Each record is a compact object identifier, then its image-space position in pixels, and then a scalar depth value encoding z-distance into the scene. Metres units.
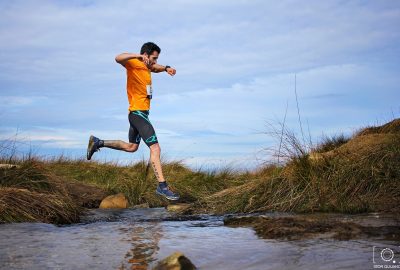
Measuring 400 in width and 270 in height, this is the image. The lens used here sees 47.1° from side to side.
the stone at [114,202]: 9.19
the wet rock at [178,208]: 7.83
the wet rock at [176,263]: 3.02
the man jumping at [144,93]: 7.79
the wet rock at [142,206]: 9.70
